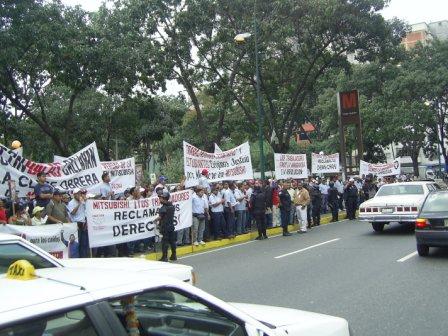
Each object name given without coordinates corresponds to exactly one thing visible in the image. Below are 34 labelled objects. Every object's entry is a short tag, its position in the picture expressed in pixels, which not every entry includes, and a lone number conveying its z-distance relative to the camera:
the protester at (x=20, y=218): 10.74
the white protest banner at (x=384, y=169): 30.20
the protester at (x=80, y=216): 12.23
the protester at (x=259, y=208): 16.66
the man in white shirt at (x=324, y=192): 23.98
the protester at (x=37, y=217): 10.86
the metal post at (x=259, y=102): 22.02
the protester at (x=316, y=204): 20.55
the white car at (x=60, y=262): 5.40
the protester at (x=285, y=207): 17.69
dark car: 10.73
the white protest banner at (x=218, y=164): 16.31
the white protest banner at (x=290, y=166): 20.57
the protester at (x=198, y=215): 15.41
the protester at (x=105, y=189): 13.66
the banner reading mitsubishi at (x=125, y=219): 12.45
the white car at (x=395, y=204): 15.41
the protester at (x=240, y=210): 17.50
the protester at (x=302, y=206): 18.50
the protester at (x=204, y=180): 16.68
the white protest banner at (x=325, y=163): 25.50
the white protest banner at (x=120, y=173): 15.41
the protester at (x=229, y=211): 16.72
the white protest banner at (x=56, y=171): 11.38
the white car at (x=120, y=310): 2.31
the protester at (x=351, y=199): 22.19
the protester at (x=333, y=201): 22.15
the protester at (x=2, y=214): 10.94
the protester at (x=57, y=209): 11.50
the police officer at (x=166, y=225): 12.98
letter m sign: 32.72
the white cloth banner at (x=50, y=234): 9.88
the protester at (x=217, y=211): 16.20
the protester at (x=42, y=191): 11.55
